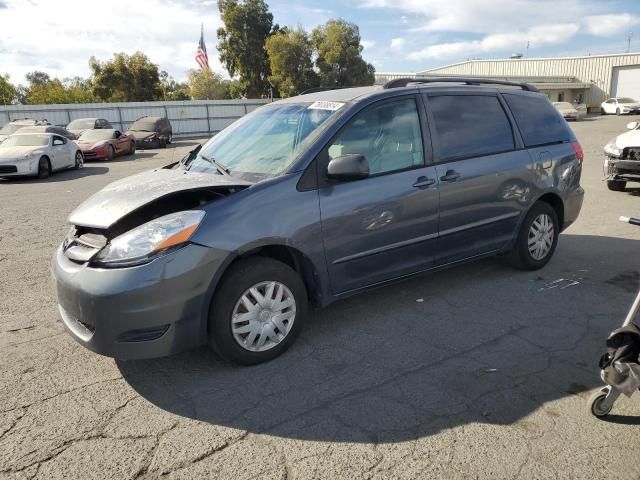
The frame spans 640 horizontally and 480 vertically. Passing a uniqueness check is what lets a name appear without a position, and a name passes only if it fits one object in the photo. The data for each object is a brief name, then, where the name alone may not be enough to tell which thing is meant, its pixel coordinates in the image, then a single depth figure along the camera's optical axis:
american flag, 36.53
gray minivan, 3.06
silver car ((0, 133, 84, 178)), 14.12
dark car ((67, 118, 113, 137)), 25.58
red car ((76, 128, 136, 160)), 19.52
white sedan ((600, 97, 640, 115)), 45.08
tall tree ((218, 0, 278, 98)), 48.22
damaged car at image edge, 8.95
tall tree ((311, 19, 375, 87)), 44.66
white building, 56.19
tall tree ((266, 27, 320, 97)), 44.28
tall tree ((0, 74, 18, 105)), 59.31
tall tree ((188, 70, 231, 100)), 58.09
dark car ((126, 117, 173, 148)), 25.73
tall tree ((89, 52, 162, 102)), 45.41
